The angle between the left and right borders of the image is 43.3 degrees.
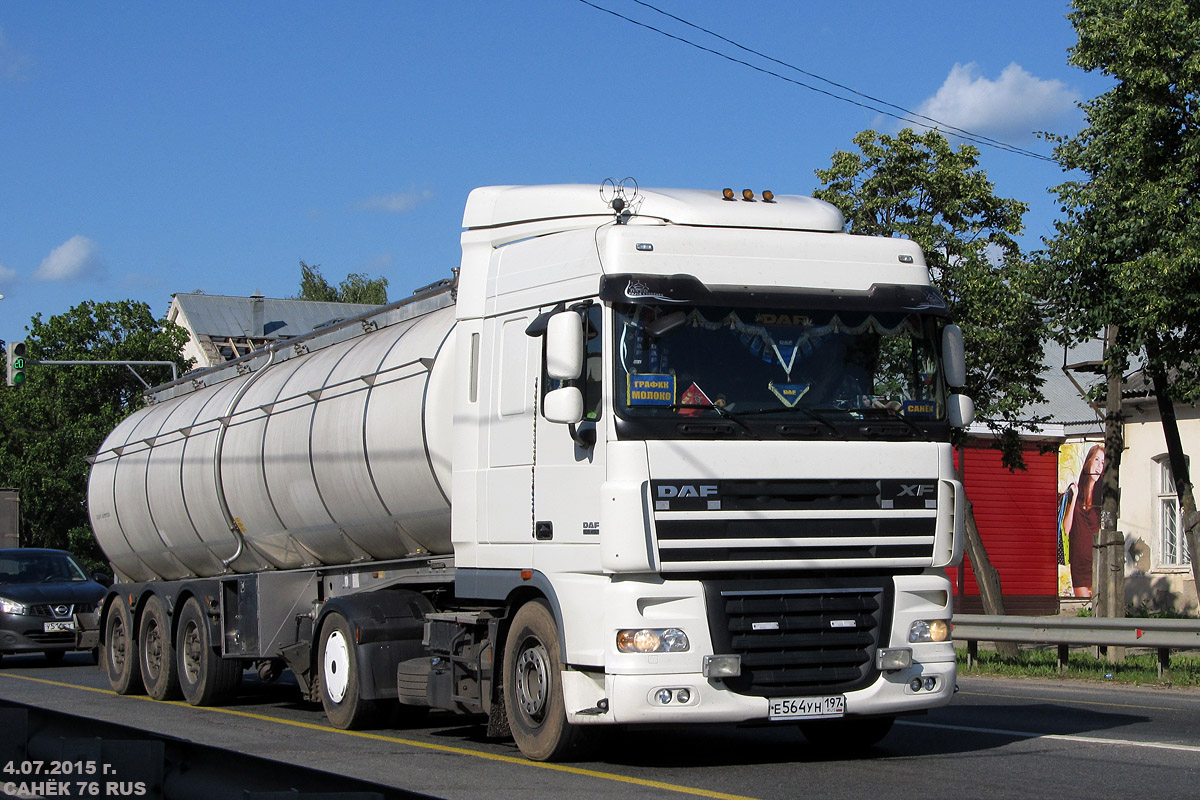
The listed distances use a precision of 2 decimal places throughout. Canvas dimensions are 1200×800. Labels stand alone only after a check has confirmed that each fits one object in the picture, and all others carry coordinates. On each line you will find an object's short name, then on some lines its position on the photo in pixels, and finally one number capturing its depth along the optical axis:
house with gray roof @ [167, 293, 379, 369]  86.19
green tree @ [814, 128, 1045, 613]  22.31
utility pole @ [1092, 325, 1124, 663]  22.09
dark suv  22.03
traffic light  33.75
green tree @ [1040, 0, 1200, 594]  19.05
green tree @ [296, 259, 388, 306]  97.12
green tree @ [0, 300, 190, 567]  55.00
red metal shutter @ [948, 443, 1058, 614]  35.69
